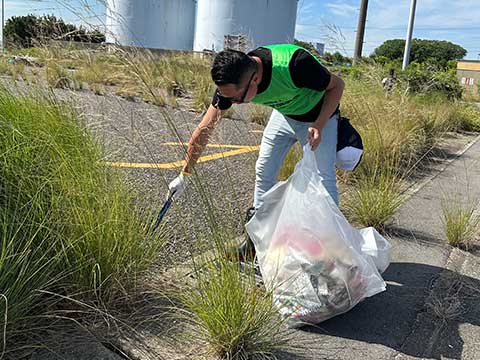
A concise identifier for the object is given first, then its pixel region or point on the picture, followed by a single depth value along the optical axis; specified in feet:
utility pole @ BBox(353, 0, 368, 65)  78.00
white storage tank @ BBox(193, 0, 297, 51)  102.58
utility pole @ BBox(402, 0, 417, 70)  58.54
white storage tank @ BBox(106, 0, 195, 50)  106.63
